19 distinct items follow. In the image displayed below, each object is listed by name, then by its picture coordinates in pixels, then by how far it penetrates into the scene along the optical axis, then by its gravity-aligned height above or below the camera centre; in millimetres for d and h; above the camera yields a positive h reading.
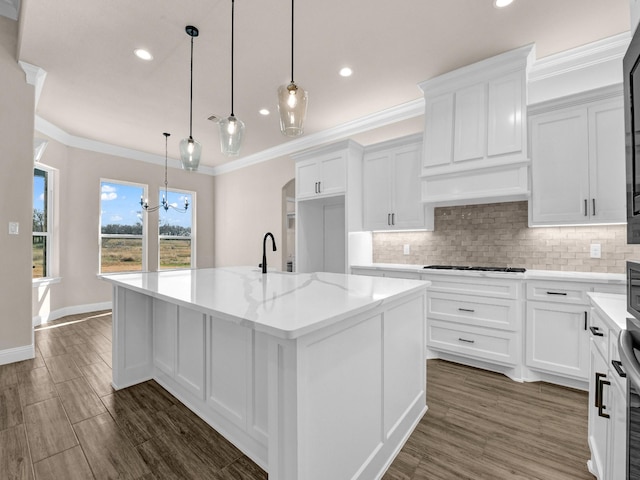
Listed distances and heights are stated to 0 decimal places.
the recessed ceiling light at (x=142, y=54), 2777 +1765
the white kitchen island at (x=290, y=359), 1097 -613
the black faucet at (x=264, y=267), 2595 -212
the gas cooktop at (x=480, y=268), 2926 -274
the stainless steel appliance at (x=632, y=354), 776 -280
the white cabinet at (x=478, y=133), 2752 +1068
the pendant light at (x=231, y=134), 2307 +839
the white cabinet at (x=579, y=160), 2453 +696
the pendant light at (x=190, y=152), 2711 +815
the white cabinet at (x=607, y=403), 1048 -630
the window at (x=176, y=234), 6184 +185
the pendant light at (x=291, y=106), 1861 +852
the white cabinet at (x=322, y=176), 3895 +908
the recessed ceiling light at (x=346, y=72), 3072 +1755
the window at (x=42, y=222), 4559 +323
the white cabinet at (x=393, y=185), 3557 +703
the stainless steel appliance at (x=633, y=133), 898 +337
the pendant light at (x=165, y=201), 5055 +777
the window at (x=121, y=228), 5457 +273
